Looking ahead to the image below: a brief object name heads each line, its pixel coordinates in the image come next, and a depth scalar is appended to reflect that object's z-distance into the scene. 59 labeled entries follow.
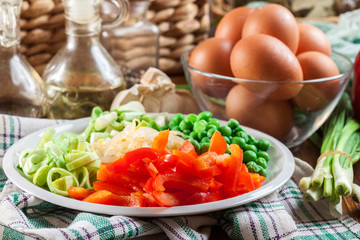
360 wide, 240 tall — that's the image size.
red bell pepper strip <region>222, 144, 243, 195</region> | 0.70
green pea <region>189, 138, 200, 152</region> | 0.76
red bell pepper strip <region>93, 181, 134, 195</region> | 0.71
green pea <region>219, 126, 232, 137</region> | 0.77
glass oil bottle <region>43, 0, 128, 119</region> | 0.87
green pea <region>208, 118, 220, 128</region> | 0.78
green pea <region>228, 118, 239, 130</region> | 0.78
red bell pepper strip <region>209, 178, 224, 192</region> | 0.70
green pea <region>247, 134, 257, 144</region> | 0.78
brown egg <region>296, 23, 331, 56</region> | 0.86
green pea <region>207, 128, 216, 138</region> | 0.76
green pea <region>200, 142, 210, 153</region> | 0.75
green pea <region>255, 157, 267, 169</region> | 0.76
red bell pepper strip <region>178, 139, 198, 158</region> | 0.72
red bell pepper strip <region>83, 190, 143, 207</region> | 0.70
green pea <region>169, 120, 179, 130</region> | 0.79
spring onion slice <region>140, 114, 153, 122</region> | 0.80
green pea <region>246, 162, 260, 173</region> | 0.75
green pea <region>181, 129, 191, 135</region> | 0.78
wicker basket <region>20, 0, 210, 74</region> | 0.97
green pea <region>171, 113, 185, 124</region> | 0.79
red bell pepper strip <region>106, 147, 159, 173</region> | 0.71
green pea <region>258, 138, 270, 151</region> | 0.78
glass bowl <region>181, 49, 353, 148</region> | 0.83
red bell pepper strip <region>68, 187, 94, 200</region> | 0.71
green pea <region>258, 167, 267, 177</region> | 0.75
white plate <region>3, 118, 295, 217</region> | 0.68
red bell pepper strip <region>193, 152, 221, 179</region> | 0.70
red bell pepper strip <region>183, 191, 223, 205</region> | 0.70
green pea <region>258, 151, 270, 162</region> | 0.77
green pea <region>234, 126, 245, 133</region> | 0.78
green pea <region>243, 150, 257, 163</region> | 0.76
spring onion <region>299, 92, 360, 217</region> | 0.74
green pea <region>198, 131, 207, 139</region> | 0.76
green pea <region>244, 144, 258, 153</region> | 0.76
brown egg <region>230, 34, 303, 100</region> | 0.81
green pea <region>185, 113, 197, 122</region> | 0.79
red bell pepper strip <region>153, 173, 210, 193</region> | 0.69
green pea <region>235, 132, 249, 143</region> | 0.77
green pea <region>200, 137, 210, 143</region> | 0.76
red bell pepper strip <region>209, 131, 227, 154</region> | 0.73
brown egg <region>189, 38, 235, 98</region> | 0.85
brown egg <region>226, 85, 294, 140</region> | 0.83
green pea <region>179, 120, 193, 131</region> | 0.78
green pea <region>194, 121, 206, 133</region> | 0.77
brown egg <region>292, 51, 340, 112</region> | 0.83
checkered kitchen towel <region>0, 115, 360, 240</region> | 0.67
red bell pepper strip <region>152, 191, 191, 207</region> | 0.69
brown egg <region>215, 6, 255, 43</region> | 0.87
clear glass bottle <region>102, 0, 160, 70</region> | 0.99
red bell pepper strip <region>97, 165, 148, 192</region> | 0.71
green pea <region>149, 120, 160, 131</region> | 0.79
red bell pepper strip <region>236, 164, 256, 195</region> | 0.71
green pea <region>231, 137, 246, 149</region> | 0.77
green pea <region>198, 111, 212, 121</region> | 0.79
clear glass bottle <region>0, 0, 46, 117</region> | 0.84
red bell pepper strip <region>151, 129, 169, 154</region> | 0.72
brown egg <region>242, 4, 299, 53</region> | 0.84
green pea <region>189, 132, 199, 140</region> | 0.77
